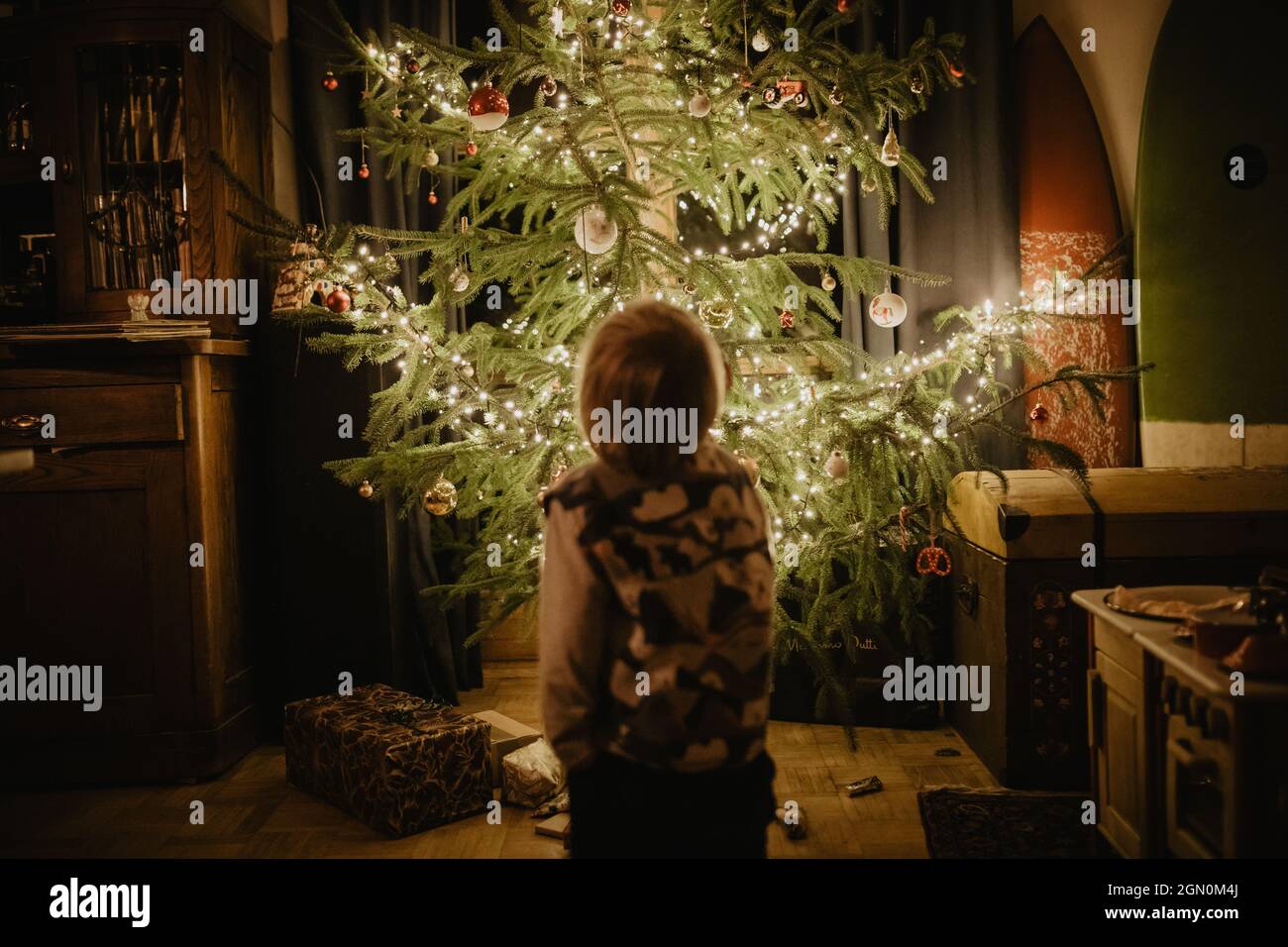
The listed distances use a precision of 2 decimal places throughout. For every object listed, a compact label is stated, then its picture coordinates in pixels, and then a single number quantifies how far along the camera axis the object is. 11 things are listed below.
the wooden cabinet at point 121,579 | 2.70
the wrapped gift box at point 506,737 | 2.68
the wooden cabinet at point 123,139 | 2.79
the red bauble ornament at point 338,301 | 2.41
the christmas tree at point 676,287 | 2.35
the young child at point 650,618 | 1.24
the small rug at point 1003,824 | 2.23
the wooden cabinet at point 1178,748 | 1.43
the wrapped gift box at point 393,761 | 2.41
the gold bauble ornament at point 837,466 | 2.41
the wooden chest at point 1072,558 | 2.42
